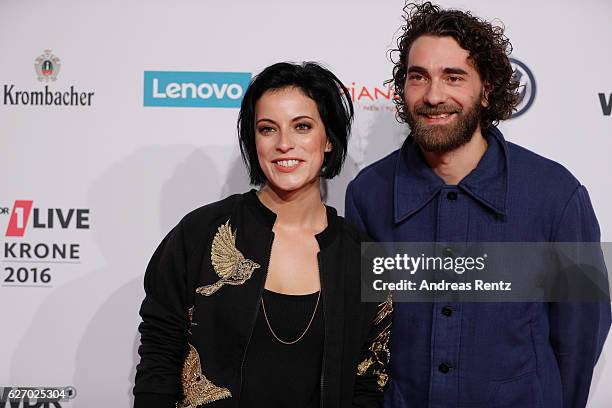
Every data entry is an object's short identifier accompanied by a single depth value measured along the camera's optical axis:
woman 1.60
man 1.68
